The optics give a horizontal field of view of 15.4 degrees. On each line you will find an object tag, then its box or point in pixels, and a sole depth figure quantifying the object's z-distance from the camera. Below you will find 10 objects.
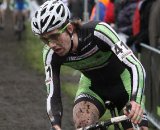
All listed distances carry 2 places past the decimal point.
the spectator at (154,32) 9.38
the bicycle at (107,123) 4.77
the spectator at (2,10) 20.75
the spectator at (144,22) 10.57
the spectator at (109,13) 12.90
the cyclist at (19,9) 19.67
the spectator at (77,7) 18.04
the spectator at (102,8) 12.92
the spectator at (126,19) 12.47
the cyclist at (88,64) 5.04
